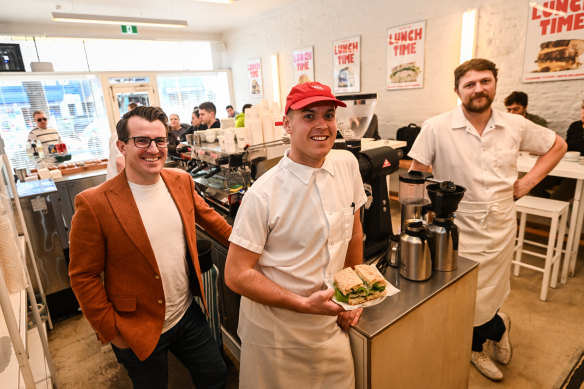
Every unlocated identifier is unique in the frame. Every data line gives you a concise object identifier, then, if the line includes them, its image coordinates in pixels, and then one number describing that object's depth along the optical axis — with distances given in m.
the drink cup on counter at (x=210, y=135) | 3.03
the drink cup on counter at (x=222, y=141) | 2.51
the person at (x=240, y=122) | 2.87
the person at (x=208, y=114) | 5.18
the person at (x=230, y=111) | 8.47
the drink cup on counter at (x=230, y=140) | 2.41
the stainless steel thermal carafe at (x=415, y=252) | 1.46
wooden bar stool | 2.91
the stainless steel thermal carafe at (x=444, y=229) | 1.53
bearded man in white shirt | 1.92
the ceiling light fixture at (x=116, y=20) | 5.40
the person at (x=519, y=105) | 3.83
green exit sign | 6.78
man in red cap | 1.19
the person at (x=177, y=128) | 6.33
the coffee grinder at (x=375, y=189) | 1.72
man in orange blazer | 1.37
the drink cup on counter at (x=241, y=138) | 2.41
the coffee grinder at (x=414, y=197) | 1.71
